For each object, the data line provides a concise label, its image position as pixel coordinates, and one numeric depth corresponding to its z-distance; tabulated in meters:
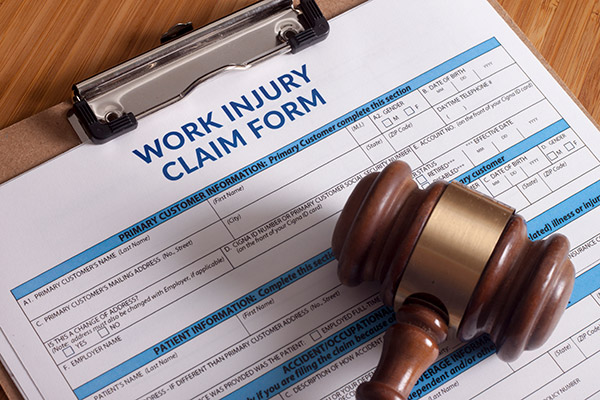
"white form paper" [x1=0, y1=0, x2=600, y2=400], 0.47
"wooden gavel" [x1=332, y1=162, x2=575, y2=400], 0.44
